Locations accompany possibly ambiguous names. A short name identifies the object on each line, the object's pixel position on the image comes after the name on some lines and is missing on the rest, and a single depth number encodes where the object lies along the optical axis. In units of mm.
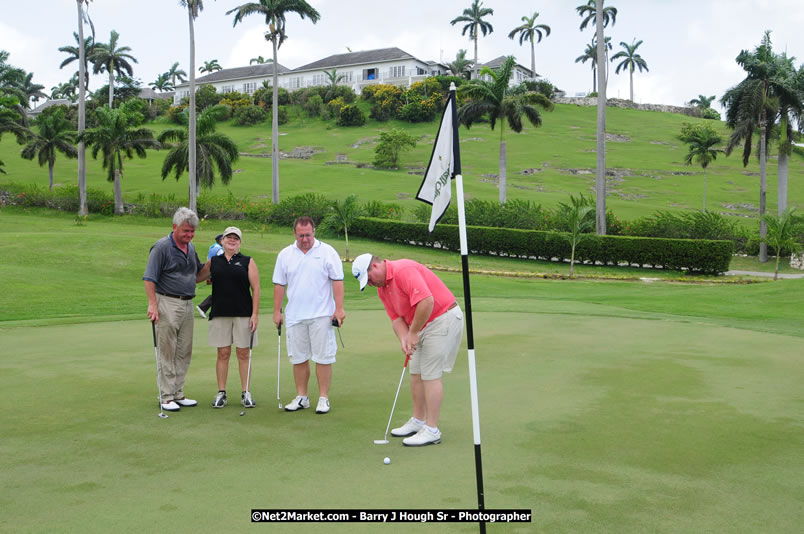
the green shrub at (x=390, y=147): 79625
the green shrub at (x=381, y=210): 47219
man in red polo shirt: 6371
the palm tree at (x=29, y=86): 122562
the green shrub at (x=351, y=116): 102875
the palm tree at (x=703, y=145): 62312
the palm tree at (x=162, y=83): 142875
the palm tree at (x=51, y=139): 62250
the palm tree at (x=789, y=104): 42722
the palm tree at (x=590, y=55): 133625
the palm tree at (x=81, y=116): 55406
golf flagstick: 4395
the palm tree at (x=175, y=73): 140862
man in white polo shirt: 7723
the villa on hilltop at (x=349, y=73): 120750
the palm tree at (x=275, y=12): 56803
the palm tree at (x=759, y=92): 42750
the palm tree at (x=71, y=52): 75375
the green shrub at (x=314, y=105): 109500
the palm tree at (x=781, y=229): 35000
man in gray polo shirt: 7727
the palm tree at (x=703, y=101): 137812
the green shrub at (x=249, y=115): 107812
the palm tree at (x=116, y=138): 52812
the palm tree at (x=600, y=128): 39281
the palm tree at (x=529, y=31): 117862
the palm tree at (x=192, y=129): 48375
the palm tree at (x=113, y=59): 90556
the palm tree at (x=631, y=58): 131250
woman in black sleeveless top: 7957
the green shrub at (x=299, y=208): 49719
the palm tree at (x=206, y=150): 51375
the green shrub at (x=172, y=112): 103669
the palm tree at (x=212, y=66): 150250
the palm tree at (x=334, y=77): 120025
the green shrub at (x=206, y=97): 109062
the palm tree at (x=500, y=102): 46344
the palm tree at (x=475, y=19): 105750
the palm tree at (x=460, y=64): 117500
